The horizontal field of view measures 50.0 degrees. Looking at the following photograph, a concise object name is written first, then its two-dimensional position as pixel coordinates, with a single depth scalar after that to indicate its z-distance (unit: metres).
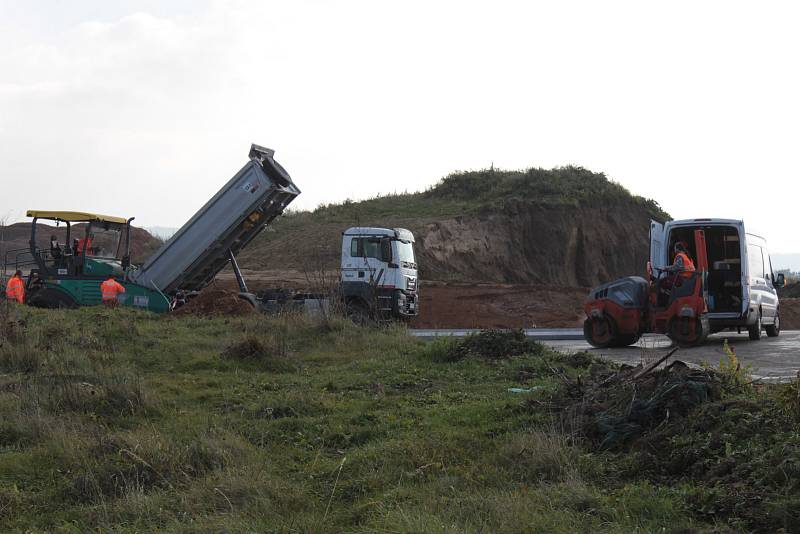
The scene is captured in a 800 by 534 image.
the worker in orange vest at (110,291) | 21.47
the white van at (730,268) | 18.05
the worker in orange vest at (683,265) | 16.50
